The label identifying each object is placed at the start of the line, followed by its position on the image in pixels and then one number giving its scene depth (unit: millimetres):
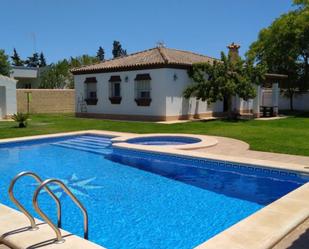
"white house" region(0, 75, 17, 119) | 24312
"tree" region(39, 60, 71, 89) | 46812
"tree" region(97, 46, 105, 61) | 99431
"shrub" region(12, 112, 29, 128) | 18891
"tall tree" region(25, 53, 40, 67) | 86500
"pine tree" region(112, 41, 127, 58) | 92750
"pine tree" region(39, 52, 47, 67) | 91200
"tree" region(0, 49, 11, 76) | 44719
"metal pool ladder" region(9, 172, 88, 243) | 4168
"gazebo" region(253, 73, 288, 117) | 25609
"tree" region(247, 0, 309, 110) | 29602
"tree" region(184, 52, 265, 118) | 21544
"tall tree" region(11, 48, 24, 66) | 77650
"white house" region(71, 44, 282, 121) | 21938
